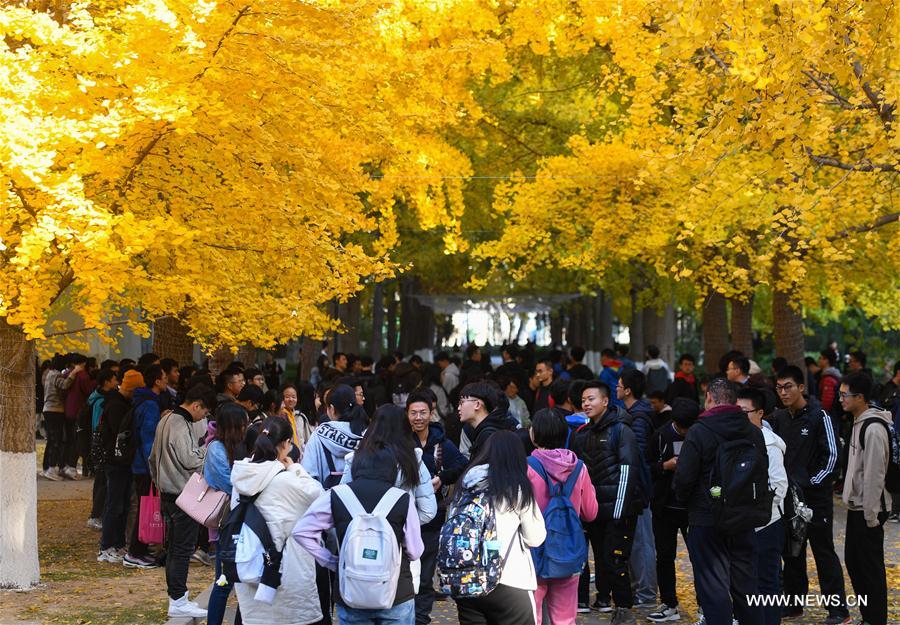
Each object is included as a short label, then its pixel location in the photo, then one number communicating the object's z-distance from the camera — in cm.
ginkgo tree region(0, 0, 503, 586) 1007
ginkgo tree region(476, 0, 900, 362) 1060
